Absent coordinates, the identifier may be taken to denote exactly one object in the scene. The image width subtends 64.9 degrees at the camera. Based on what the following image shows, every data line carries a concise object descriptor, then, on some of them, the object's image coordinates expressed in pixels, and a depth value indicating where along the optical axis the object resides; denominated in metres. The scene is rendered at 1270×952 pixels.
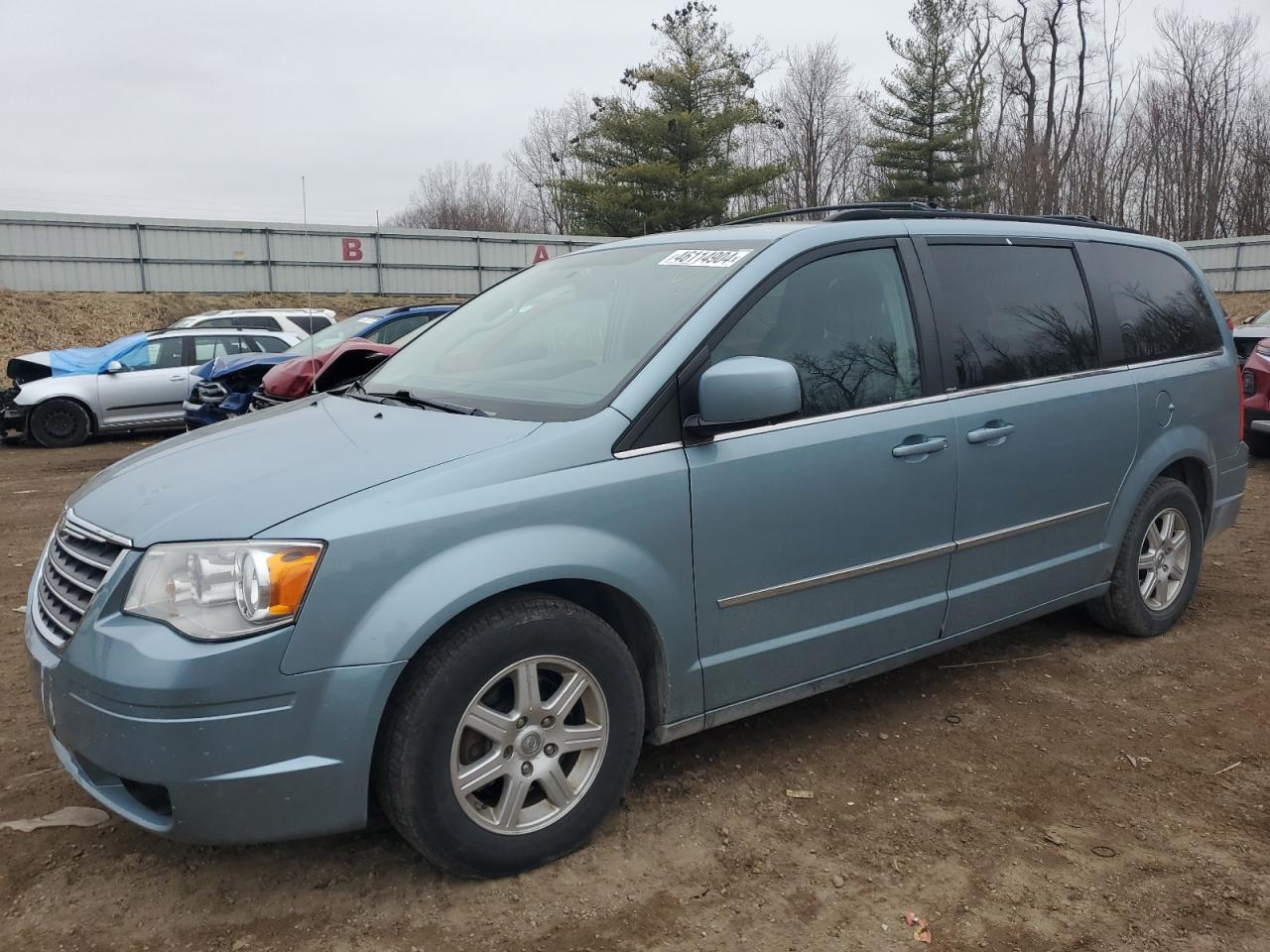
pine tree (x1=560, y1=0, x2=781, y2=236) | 33.94
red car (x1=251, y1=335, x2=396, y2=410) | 7.79
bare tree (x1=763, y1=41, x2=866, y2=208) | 47.81
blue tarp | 12.93
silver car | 12.56
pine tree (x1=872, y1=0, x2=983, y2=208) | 37.38
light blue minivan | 2.38
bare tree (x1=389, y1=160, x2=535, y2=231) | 54.94
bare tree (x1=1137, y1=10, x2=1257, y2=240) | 40.88
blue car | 9.20
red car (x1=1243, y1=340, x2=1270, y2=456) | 9.04
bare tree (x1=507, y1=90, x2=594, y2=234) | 50.88
